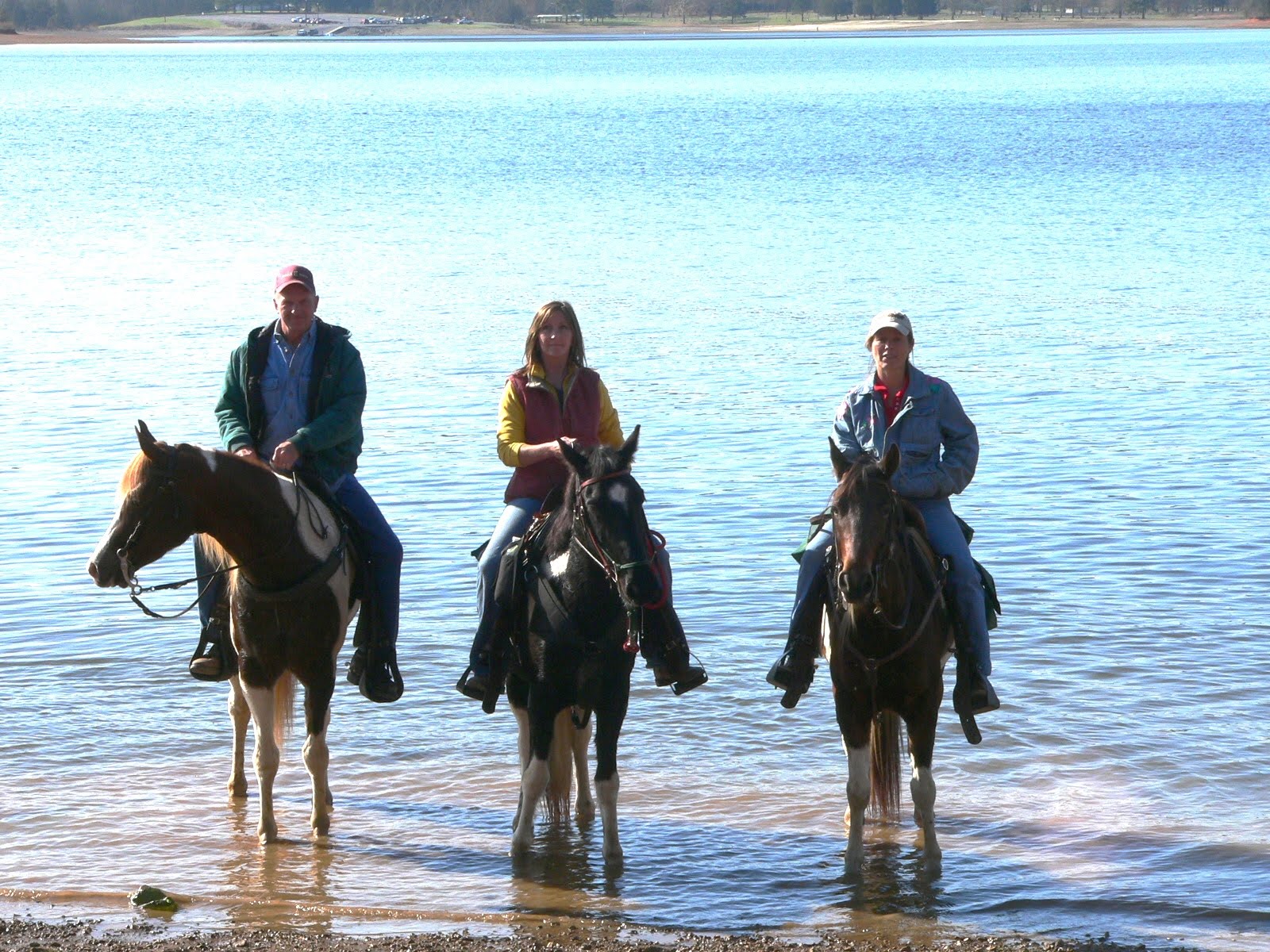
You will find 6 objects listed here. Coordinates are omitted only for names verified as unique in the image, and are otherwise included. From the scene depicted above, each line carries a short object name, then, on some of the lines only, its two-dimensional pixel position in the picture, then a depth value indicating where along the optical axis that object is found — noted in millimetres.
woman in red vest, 16047
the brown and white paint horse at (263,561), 14875
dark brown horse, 14062
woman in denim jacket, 15461
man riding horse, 16547
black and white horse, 14234
